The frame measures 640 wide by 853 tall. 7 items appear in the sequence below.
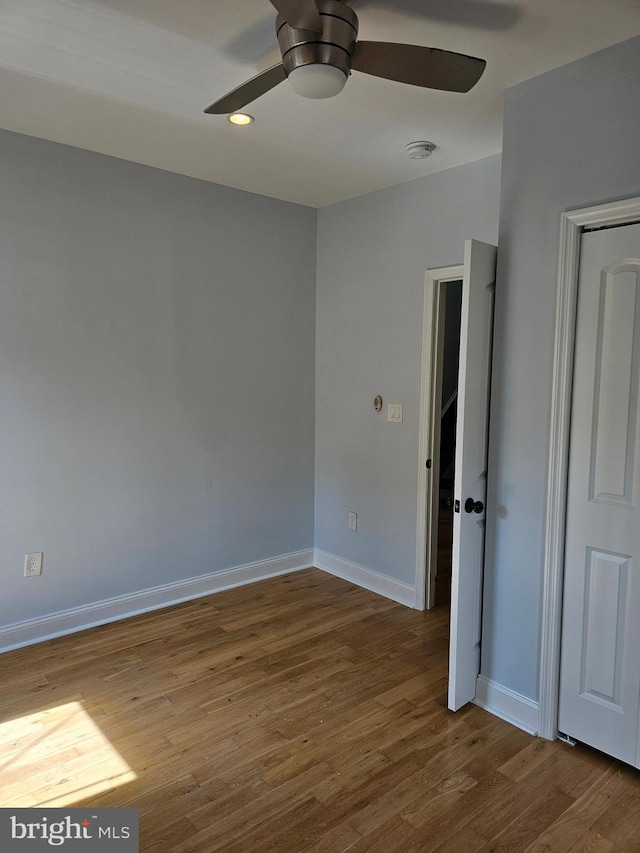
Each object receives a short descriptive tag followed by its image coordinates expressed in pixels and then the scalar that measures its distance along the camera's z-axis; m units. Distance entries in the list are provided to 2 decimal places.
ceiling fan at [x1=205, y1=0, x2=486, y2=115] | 1.63
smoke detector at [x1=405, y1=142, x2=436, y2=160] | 2.86
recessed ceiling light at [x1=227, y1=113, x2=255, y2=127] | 2.56
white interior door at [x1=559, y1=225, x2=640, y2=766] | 2.07
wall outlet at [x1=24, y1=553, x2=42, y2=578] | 3.03
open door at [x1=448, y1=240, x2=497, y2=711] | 2.36
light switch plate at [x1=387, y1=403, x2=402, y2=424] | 3.63
